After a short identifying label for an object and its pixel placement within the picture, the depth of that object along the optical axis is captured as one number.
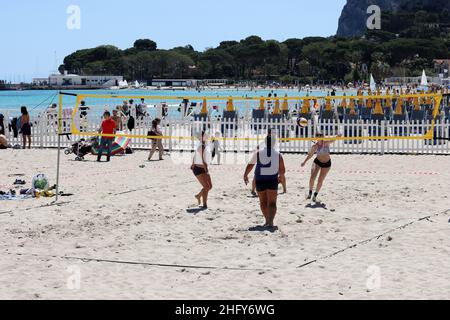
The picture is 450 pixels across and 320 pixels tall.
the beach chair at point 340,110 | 33.28
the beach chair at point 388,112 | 33.50
